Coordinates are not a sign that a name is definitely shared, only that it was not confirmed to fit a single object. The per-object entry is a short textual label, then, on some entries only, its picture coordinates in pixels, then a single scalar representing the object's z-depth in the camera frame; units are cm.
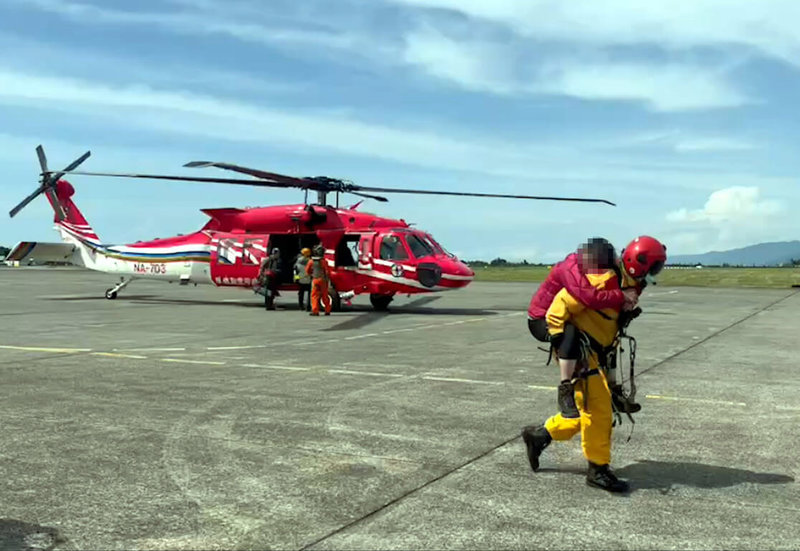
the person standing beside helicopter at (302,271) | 2175
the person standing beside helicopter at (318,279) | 2083
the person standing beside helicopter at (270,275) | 2328
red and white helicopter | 2128
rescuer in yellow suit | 514
